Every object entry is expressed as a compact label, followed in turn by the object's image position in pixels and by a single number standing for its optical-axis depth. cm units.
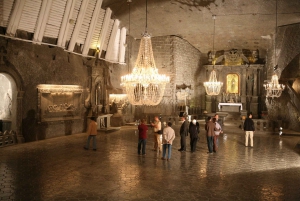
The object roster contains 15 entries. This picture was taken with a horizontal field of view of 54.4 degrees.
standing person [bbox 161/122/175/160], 792
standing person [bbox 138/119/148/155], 866
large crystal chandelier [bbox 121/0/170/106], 838
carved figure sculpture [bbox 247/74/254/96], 2266
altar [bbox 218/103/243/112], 2248
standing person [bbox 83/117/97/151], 932
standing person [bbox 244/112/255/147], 1028
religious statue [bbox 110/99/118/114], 1538
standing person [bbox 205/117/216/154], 913
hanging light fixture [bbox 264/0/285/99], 1335
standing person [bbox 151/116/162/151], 890
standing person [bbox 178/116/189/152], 924
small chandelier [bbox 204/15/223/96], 1679
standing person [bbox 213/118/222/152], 940
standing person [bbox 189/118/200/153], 936
